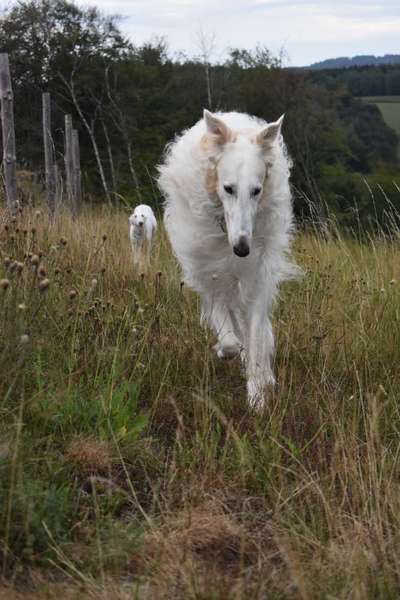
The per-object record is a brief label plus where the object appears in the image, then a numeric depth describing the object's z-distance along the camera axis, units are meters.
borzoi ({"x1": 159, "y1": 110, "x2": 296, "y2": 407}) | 5.16
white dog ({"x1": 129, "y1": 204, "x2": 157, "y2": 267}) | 8.43
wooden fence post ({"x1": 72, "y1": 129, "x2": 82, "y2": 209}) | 14.15
